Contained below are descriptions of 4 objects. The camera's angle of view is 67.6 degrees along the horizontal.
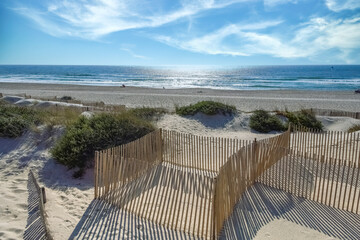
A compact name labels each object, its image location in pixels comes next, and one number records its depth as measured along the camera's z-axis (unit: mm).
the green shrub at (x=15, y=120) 9906
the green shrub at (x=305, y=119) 14383
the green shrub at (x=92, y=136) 8180
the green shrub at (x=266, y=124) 13844
